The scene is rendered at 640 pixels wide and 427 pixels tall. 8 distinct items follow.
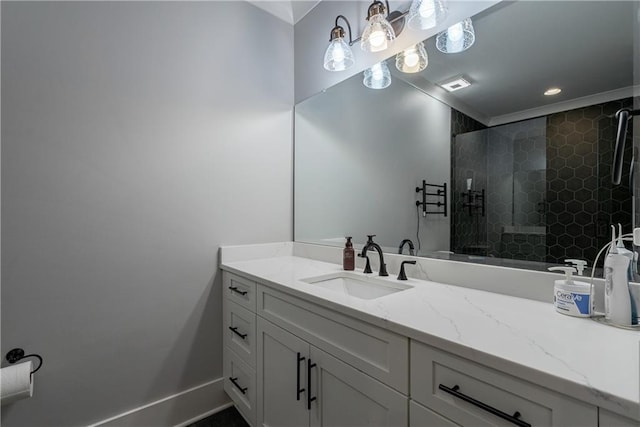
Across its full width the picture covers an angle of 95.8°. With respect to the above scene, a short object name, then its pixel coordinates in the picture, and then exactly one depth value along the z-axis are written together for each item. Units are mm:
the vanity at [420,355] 554
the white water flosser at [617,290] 749
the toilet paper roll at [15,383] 1058
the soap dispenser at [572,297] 807
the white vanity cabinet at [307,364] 814
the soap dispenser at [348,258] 1531
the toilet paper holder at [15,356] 1174
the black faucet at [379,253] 1381
